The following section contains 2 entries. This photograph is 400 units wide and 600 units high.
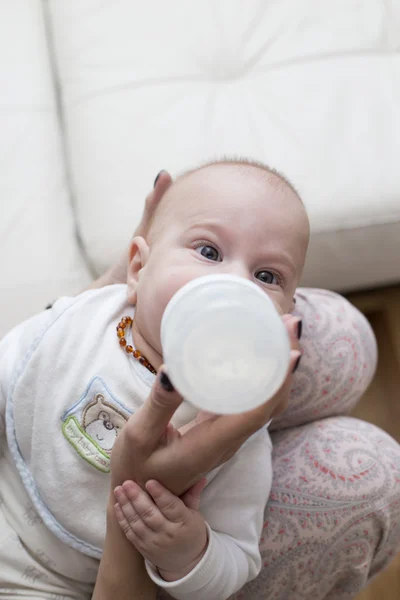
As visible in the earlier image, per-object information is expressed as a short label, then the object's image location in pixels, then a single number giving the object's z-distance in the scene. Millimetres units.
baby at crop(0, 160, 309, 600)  733
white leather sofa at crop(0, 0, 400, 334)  1136
